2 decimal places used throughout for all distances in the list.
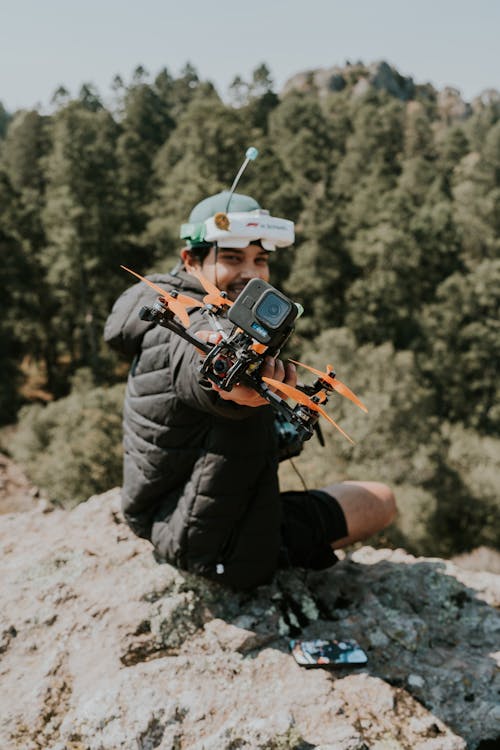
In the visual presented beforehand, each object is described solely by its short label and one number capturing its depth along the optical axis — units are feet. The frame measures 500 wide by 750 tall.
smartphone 8.92
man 8.72
